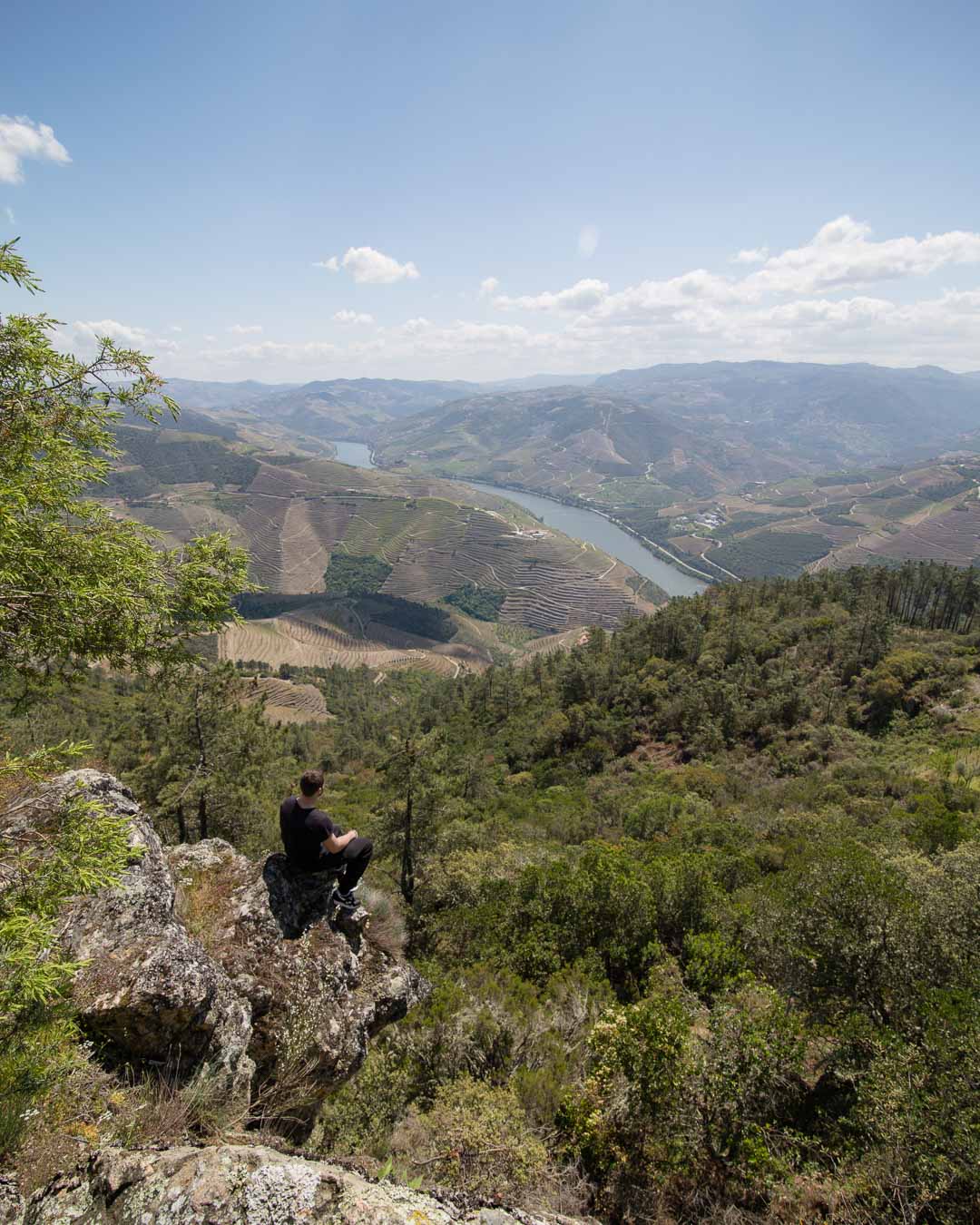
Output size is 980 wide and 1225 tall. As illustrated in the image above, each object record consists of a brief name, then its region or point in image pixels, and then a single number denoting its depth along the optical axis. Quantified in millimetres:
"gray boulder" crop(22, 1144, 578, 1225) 4168
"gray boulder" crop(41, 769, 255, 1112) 6148
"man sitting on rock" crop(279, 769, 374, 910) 8258
